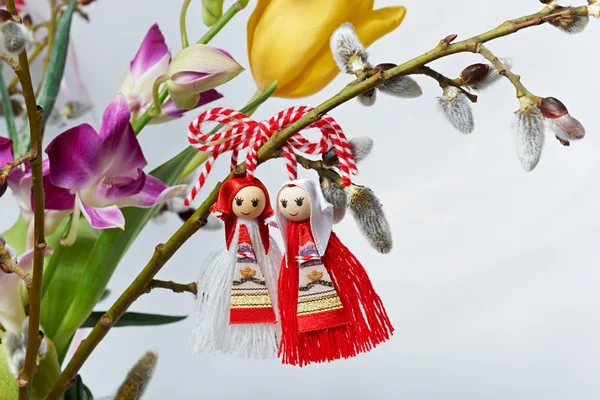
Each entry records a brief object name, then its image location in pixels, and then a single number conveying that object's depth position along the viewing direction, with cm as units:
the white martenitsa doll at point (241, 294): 42
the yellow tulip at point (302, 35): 49
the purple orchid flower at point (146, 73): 54
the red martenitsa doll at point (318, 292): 40
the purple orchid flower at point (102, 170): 45
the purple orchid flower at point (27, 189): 47
